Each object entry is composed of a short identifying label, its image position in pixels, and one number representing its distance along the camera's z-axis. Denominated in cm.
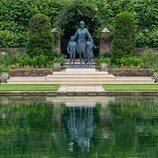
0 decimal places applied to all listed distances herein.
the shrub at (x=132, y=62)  3171
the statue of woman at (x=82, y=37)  2970
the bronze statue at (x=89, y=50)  2998
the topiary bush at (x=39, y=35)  3372
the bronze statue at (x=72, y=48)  3022
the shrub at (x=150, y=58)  3233
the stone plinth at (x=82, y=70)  2920
